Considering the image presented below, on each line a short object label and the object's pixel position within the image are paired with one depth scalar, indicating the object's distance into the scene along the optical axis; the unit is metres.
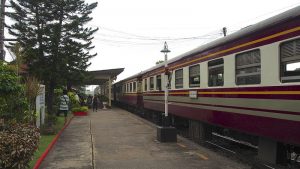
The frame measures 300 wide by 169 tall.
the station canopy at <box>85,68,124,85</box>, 23.72
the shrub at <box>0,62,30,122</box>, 6.45
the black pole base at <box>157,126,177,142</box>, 7.82
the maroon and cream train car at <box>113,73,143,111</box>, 15.71
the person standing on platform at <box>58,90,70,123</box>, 11.77
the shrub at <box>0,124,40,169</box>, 4.25
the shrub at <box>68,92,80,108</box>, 18.61
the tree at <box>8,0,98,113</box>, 11.91
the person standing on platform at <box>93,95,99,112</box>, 21.54
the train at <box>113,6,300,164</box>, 4.23
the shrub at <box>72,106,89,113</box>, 17.22
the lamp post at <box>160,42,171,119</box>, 8.24
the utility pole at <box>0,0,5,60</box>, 10.16
